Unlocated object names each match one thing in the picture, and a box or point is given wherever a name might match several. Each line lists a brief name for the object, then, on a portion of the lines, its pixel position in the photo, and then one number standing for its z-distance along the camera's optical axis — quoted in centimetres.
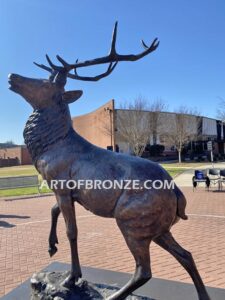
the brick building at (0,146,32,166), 4294
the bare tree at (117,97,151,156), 2397
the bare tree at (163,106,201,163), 2891
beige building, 2650
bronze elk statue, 188
